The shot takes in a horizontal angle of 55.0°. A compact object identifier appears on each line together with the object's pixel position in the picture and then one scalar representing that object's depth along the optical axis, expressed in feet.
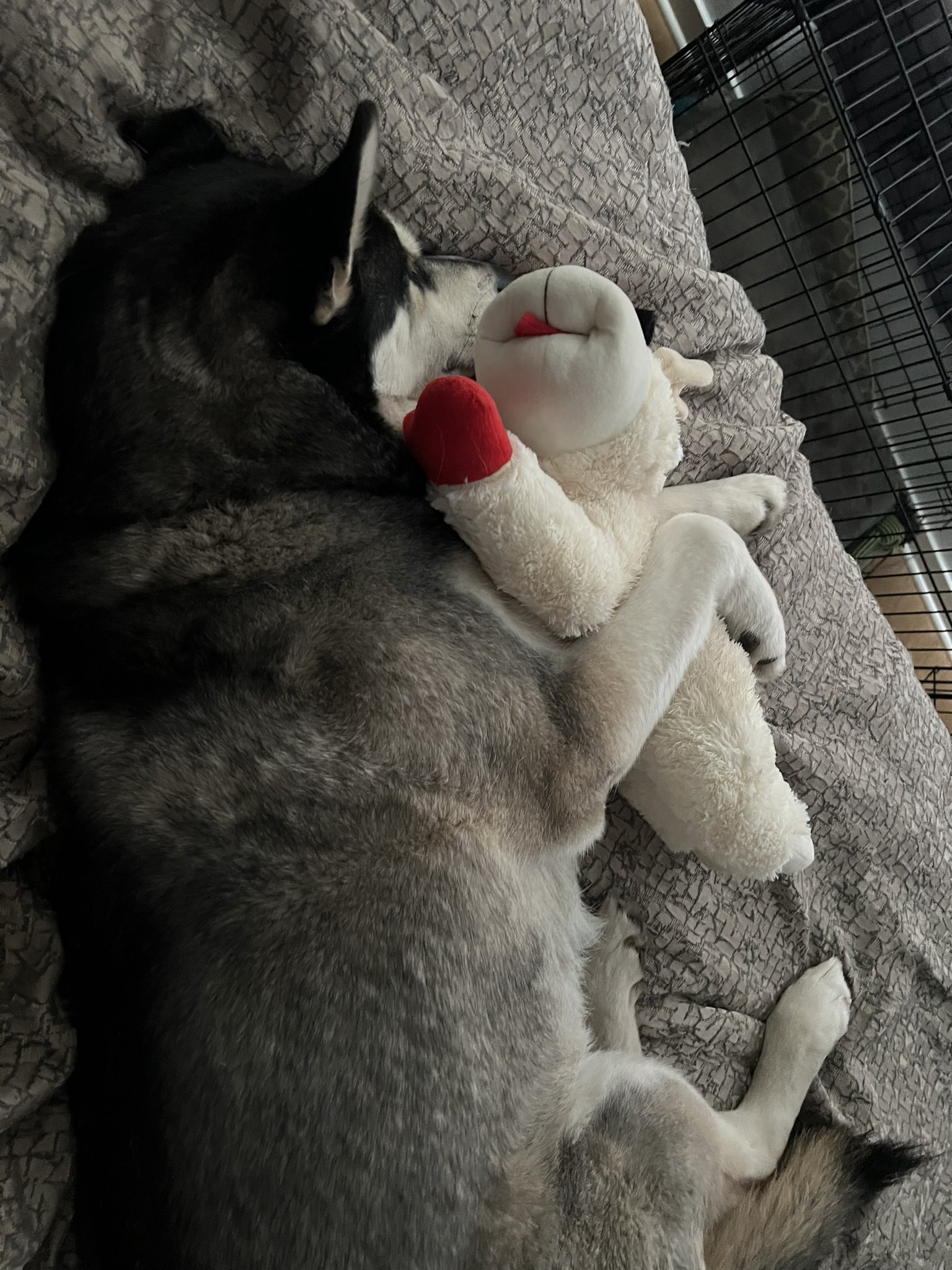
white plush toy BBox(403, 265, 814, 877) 1.47
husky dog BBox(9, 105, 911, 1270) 1.35
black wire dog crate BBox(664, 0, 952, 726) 2.80
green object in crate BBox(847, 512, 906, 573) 3.65
